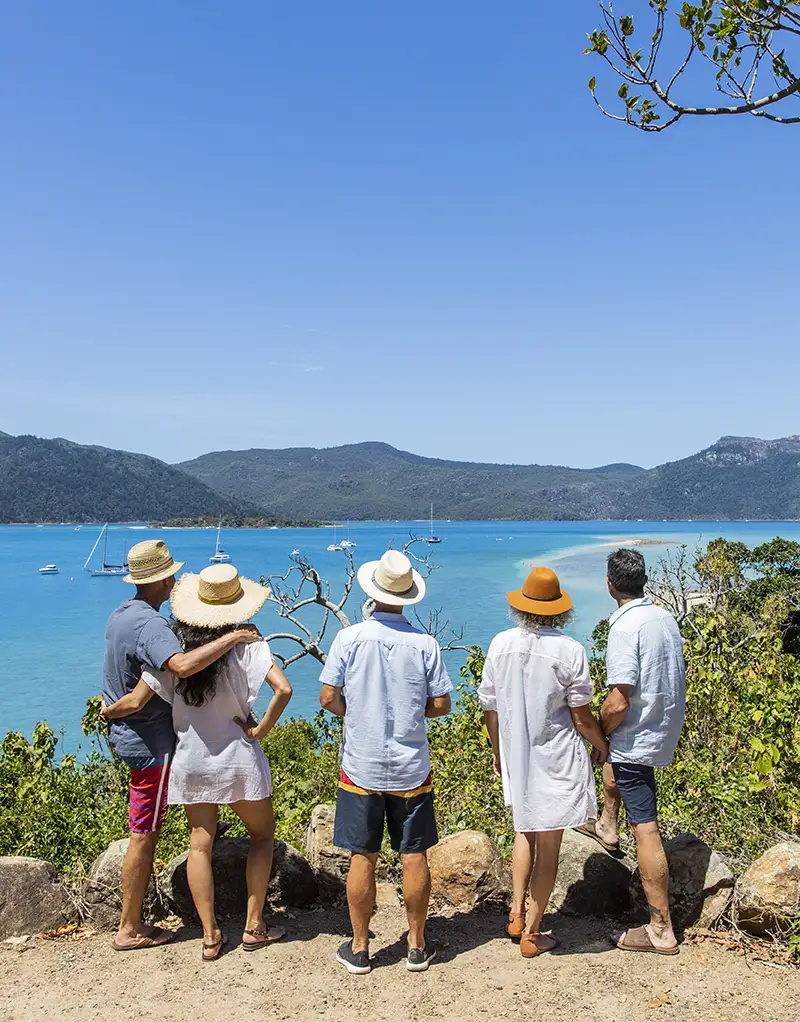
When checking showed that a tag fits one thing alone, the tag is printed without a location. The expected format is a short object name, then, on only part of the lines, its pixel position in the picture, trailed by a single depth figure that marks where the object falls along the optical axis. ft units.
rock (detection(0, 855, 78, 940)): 12.86
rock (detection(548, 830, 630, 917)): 13.55
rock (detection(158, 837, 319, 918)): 13.55
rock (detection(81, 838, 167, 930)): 13.14
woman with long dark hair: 11.89
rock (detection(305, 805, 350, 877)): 14.70
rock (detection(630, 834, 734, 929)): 12.66
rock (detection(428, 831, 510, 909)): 14.06
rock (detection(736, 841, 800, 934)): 12.06
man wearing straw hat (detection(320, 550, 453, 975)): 11.66
